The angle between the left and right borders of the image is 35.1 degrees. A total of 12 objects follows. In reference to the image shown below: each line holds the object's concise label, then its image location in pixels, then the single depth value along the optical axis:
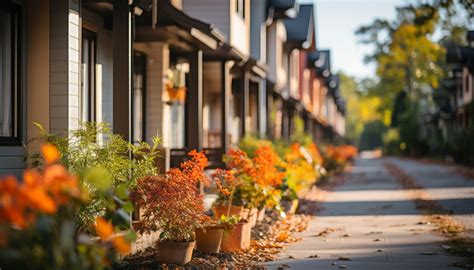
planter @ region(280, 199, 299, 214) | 15.19
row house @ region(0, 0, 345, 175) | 10.06
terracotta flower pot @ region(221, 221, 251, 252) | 10.12
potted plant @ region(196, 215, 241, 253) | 9.60
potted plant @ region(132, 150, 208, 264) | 8.56
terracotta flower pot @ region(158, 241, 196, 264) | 8.63
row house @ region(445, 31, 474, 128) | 38.84
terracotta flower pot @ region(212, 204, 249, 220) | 11.70
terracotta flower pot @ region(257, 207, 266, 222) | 13.27
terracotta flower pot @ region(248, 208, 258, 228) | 12.16
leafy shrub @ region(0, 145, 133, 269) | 4.18
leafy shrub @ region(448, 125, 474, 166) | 35.25
